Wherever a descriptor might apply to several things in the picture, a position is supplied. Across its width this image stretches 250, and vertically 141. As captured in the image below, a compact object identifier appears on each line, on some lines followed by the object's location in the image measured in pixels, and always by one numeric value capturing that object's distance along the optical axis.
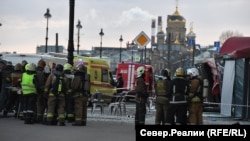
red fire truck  35.45
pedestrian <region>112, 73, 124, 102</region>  32.64
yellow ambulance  29.44
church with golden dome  118.75
